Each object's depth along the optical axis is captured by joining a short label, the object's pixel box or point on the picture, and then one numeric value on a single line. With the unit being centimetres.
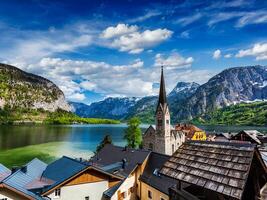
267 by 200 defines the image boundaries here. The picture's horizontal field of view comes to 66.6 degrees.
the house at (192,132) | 7838
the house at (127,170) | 2453
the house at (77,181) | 2041
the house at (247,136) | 6623
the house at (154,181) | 2267
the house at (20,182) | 1721
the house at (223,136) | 7447
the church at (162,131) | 5242
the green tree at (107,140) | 5366
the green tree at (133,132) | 6296
